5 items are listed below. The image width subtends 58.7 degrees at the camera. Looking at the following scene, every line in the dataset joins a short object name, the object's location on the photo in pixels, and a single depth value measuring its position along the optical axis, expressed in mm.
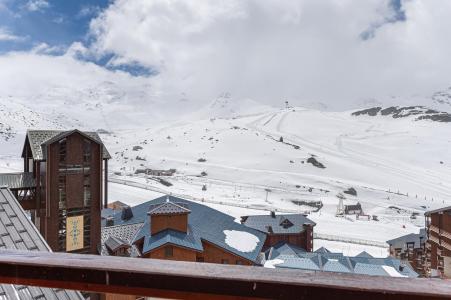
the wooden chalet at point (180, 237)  26562
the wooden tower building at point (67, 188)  21656
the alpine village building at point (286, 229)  40219
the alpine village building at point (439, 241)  32041
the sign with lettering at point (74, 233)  22109
